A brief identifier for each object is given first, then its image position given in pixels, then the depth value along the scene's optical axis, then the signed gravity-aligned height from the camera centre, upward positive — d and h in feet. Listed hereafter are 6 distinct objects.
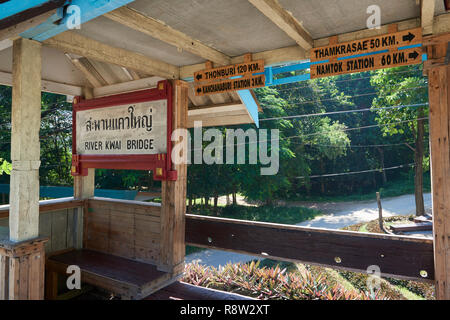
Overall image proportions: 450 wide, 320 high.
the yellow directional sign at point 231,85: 15.03 +4.39
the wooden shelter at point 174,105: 10.58 +2.57
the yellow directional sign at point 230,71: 14.94 +5.04
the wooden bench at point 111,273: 14.56 -5.17
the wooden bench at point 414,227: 46.21 -8.69
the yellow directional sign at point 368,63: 11.48 +4.24
